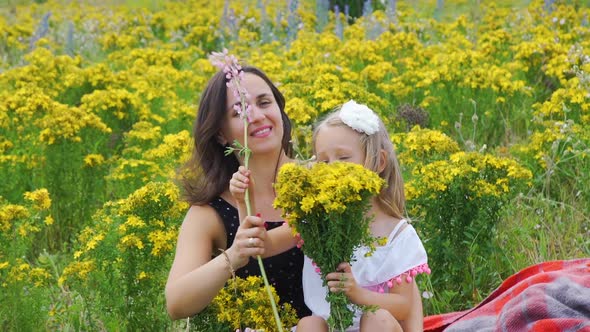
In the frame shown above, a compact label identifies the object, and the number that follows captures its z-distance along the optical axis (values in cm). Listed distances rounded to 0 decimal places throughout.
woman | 596
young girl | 556
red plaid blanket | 585
